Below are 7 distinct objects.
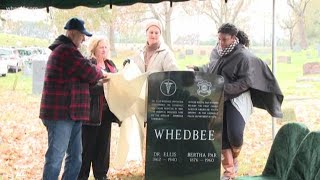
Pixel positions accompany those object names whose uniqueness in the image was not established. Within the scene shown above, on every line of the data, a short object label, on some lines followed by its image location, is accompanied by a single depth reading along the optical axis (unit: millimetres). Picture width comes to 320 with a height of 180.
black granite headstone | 4277
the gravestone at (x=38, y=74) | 8156
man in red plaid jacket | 3912
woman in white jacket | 4602
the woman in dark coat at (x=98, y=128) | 4578
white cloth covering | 4543
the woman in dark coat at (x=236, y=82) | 4449
